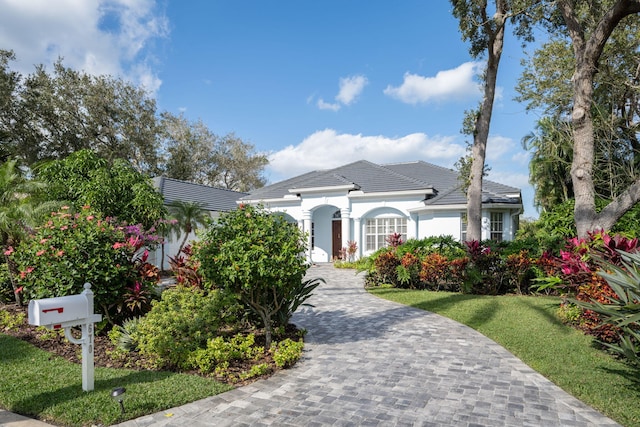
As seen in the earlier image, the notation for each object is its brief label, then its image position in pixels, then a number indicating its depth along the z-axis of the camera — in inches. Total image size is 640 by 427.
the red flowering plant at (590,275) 253.3
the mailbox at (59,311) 164.9
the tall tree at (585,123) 373.7
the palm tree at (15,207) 353.7
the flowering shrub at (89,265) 259.6
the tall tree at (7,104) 1010.1
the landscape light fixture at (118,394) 145.2
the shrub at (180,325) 214.1
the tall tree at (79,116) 1083.3
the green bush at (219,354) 209.6
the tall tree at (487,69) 544.1
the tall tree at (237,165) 1579.5
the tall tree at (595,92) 629.3
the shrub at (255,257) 223.6
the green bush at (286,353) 220.7
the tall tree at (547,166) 793.6
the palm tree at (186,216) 724.7
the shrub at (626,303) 189.8
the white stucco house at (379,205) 722.8
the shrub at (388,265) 534.9
